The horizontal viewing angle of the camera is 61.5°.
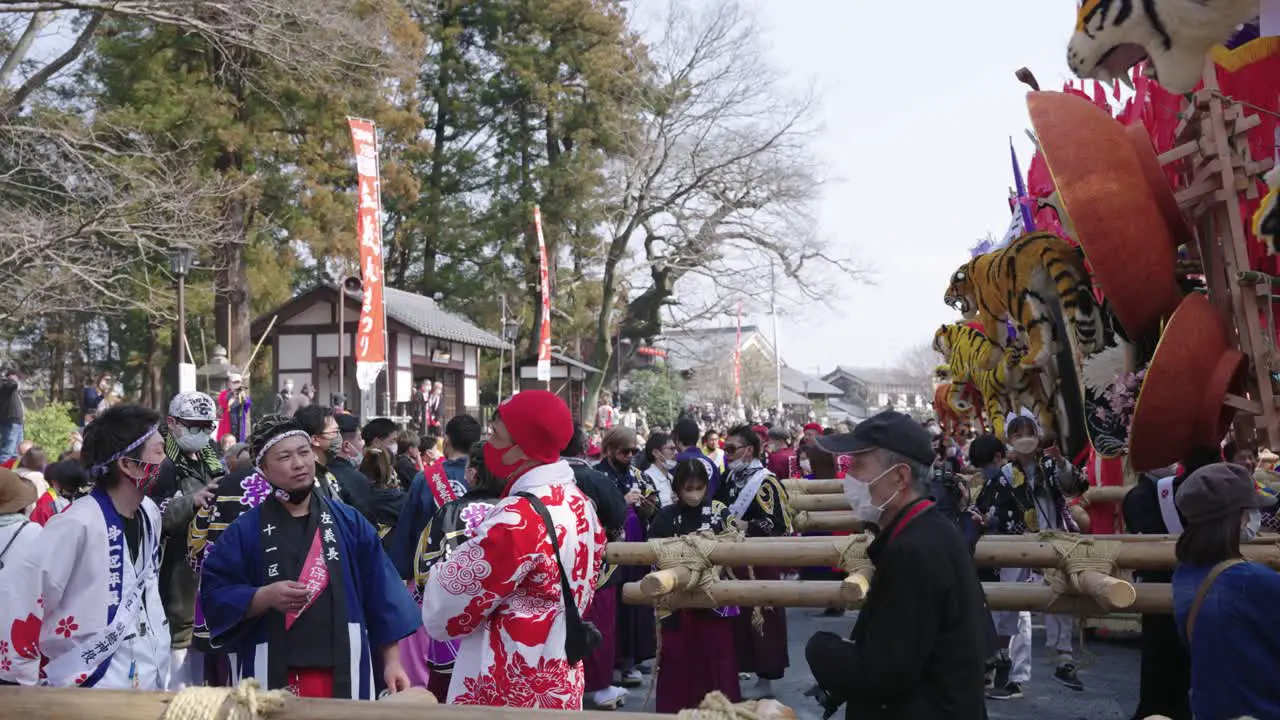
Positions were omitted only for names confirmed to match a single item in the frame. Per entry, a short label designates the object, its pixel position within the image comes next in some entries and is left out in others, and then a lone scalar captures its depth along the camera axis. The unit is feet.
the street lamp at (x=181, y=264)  51.52
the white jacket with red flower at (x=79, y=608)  11.84
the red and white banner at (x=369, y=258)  54.08
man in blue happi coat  12.41
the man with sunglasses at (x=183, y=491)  19.33
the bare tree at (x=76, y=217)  47.29
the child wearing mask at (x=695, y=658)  22.71
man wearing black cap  9.39
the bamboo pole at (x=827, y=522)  27.17
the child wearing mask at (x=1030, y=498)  26.27
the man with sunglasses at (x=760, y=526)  25.17
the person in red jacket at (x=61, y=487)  20.63
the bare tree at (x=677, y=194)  101.24
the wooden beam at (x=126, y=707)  7.84
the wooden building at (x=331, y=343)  87.56
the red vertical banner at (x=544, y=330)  78.69
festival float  17.69
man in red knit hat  11.46
